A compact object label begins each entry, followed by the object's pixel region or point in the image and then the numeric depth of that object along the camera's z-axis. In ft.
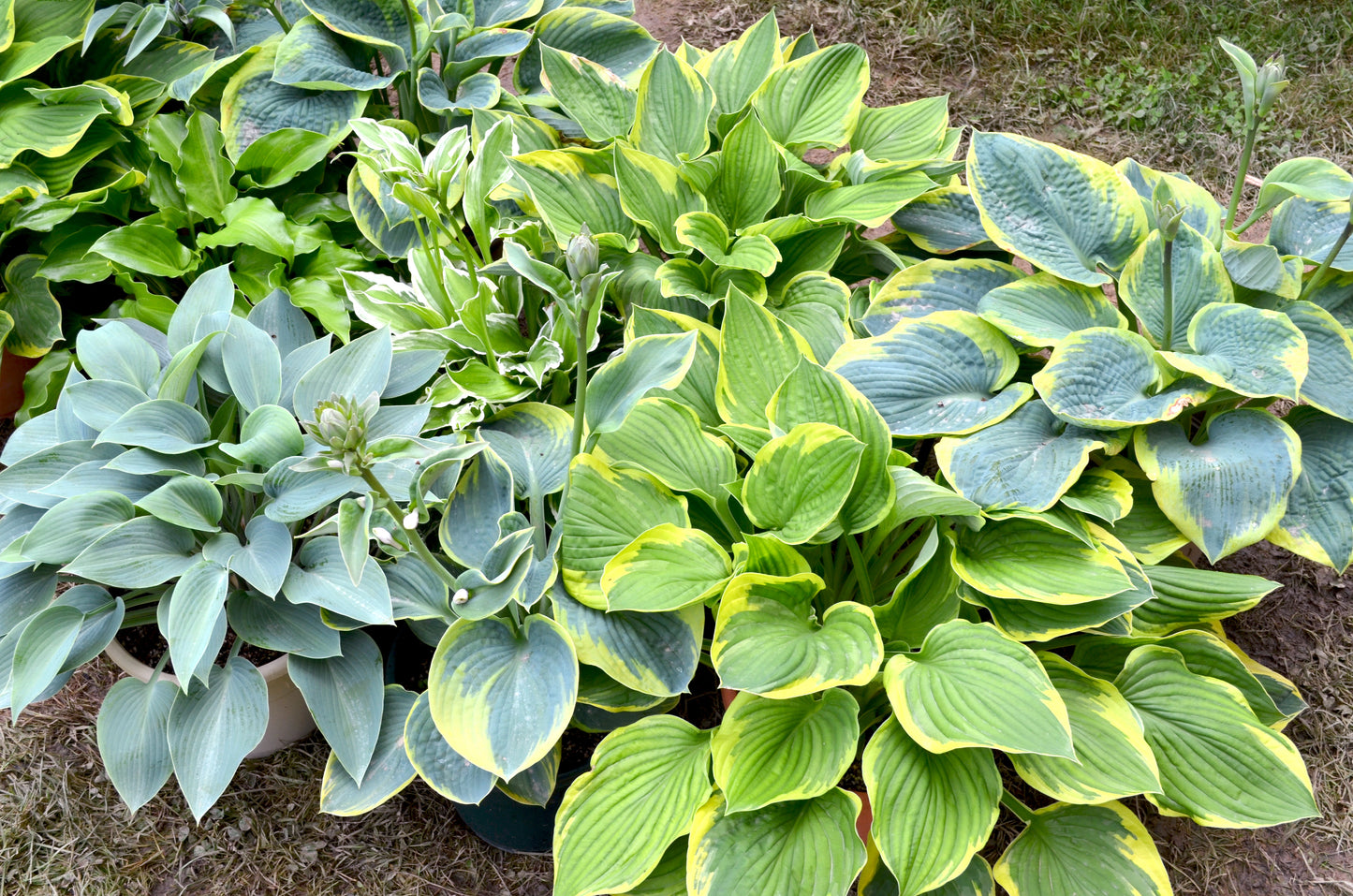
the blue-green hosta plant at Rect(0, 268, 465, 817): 4.54
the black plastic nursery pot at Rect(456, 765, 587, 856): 5.24
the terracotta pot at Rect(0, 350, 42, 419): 6.98
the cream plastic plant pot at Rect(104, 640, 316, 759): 5.18
